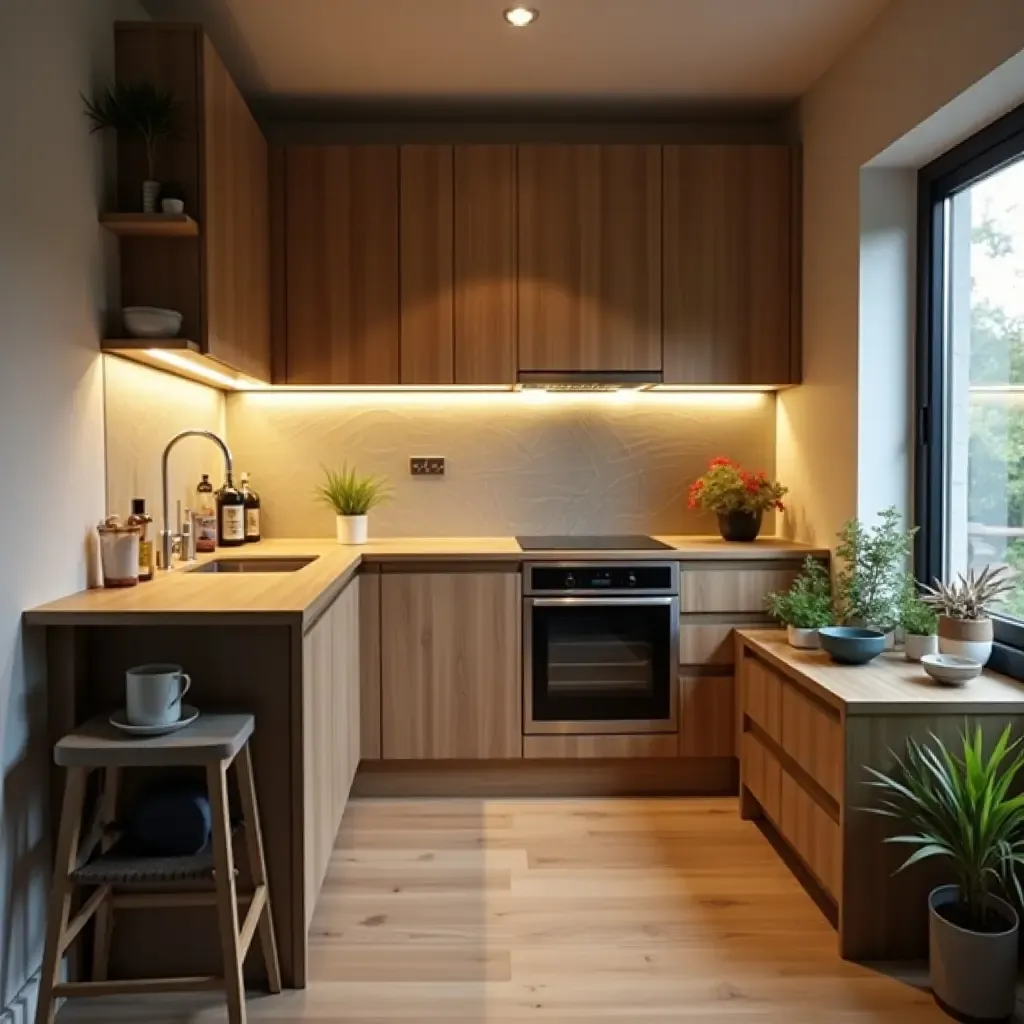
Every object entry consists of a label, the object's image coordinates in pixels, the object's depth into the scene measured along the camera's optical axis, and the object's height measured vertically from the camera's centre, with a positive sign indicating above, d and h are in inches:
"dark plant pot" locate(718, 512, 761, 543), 131.3 -4.2
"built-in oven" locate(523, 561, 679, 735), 121.3 -21.1
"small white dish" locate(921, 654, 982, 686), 86.0 -17.3
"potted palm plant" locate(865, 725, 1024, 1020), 73.3 -32.1
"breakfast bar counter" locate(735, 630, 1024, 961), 81.9 -27.1
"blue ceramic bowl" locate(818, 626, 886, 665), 96.0 -16.6
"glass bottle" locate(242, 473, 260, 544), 134.2 -2.3
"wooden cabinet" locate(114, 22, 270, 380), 92.7 +35.1
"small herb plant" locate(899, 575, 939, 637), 97.2 -13.6
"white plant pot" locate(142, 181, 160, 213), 90.2 +31.7
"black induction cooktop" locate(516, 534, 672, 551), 124.6 -6.7
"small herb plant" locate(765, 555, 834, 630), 106.2 -13.1
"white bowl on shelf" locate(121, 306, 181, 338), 89.5 +18.4
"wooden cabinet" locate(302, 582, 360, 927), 79.9 -24.3
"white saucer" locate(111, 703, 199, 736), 68.3 -17.9
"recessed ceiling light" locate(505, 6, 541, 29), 103.6 +57.9
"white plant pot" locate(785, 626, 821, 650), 105.2 -17.2
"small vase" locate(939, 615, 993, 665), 90.7 -14.9
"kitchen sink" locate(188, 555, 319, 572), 118.2 -8.8
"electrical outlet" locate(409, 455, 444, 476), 143.0 +5.4
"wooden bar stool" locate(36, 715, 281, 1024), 66.6 -28.6
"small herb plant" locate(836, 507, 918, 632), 103.2 -9.7
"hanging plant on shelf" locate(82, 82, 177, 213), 88.1 +39.2
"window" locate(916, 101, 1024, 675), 94.0 +15.6
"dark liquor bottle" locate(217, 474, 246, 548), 126.5 -2.3
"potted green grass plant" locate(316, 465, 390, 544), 130.1 -1.0
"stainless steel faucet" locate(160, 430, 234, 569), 101.7 -3.5
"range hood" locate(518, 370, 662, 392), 129.6 +17.8
